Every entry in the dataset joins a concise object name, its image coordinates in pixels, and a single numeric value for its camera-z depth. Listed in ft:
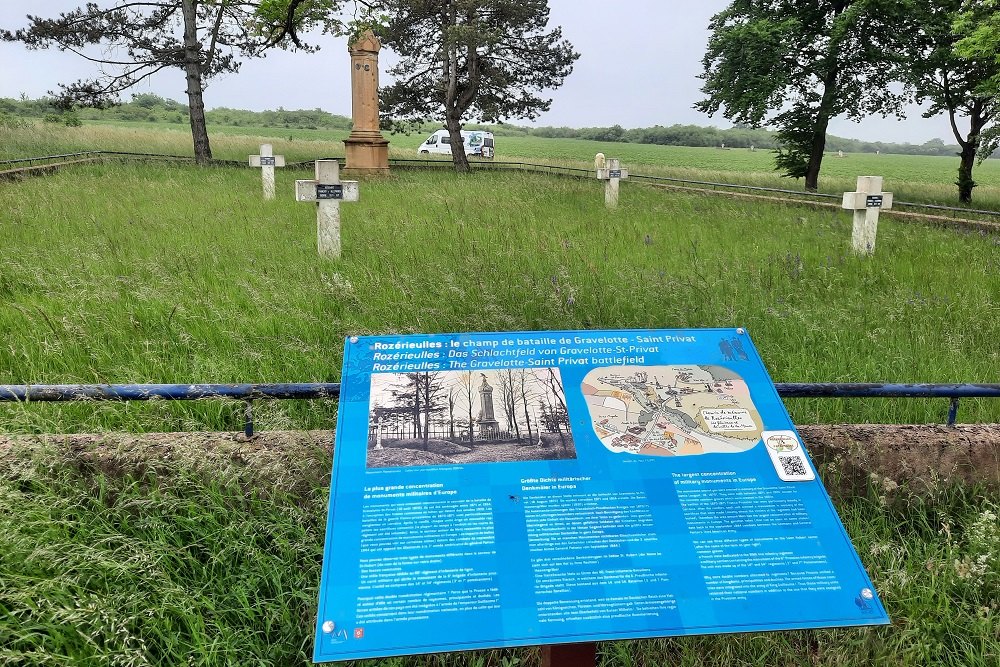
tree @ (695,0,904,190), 70.59
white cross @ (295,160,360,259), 23.85
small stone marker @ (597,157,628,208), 45.85
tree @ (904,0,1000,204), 66.49
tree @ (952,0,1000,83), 43.60
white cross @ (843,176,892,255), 28.76
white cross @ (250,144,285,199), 45.28
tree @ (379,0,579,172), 81.66
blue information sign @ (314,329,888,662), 5.70
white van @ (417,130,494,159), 146.14
